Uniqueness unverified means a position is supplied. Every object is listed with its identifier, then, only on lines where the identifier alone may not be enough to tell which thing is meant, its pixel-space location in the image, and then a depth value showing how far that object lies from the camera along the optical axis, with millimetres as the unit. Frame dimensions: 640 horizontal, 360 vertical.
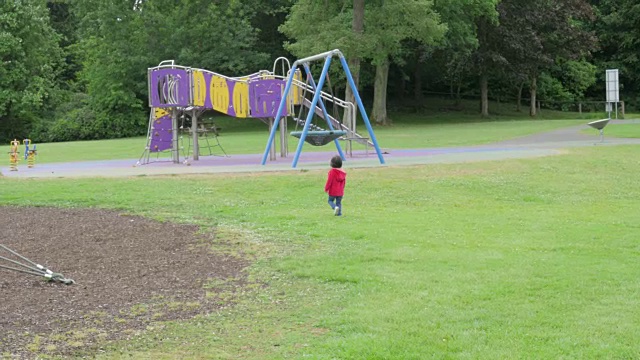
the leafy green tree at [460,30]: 47938
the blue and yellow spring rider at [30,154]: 23272
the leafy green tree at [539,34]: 54562
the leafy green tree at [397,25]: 41941
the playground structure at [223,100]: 23062
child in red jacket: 12617
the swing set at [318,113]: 20830
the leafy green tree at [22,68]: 53000
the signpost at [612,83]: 39575
